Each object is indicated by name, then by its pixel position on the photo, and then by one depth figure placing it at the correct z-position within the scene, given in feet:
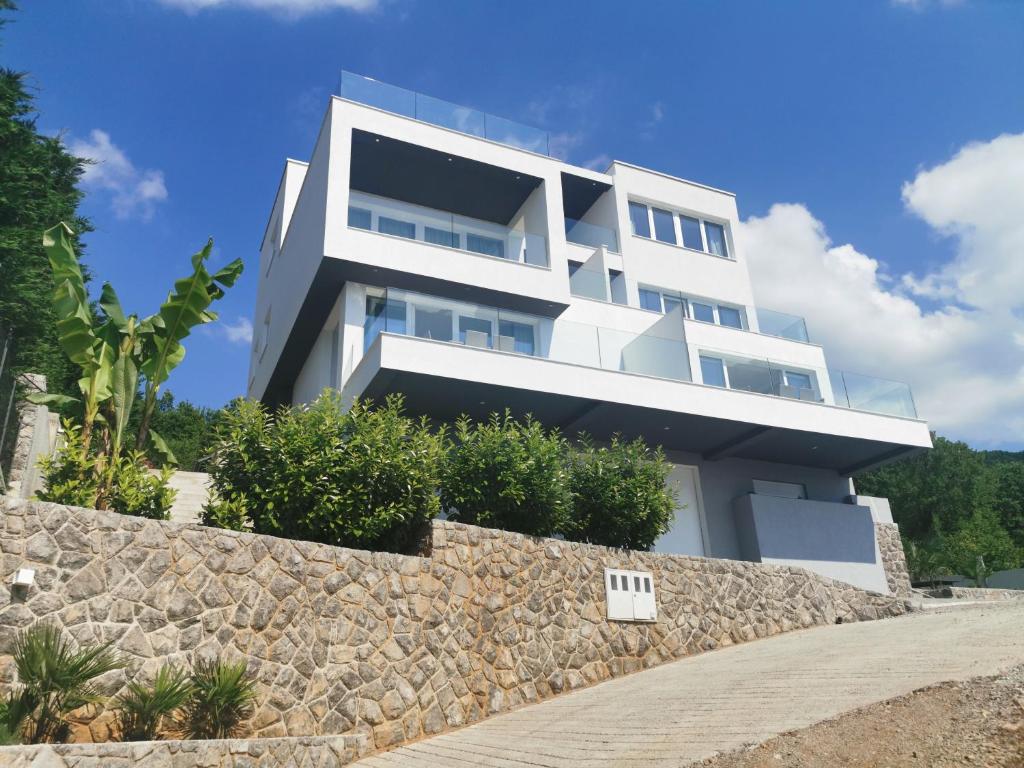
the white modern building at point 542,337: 59.06
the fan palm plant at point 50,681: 23.15
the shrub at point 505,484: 42.39
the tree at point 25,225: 52.37
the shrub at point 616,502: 47.44
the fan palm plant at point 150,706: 24.91
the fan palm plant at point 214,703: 26.53
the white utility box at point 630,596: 44.11
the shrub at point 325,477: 35.91
